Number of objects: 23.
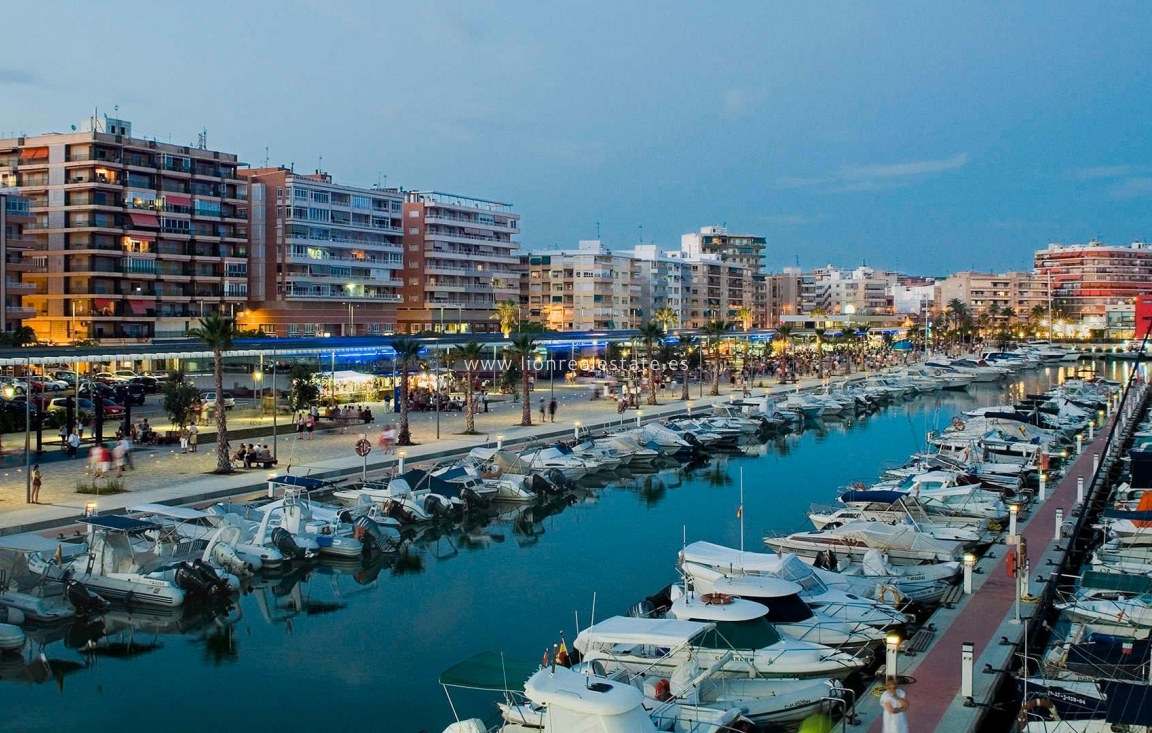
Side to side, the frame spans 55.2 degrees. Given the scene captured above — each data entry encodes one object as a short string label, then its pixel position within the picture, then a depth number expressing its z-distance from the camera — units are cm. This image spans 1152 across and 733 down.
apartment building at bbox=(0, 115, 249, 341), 8888
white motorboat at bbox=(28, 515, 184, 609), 2669
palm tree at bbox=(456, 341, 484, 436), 5566
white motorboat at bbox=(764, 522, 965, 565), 2961
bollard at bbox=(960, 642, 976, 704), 1806
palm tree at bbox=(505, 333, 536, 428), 6069
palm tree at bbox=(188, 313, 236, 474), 4166
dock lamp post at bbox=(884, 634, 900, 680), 1811
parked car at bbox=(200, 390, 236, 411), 5831
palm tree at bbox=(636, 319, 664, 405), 7600
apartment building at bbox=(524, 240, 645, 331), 15475
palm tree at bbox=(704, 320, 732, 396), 8517
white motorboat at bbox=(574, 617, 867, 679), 1917
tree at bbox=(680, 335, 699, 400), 7993
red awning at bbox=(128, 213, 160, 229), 9075
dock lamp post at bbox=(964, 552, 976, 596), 2512
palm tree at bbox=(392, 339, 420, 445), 5047
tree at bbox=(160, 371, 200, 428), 4991
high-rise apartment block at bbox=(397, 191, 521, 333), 12888
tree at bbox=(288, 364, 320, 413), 5744
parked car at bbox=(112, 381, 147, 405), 6294
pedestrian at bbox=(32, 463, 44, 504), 3462
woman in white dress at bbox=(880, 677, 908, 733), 1479
